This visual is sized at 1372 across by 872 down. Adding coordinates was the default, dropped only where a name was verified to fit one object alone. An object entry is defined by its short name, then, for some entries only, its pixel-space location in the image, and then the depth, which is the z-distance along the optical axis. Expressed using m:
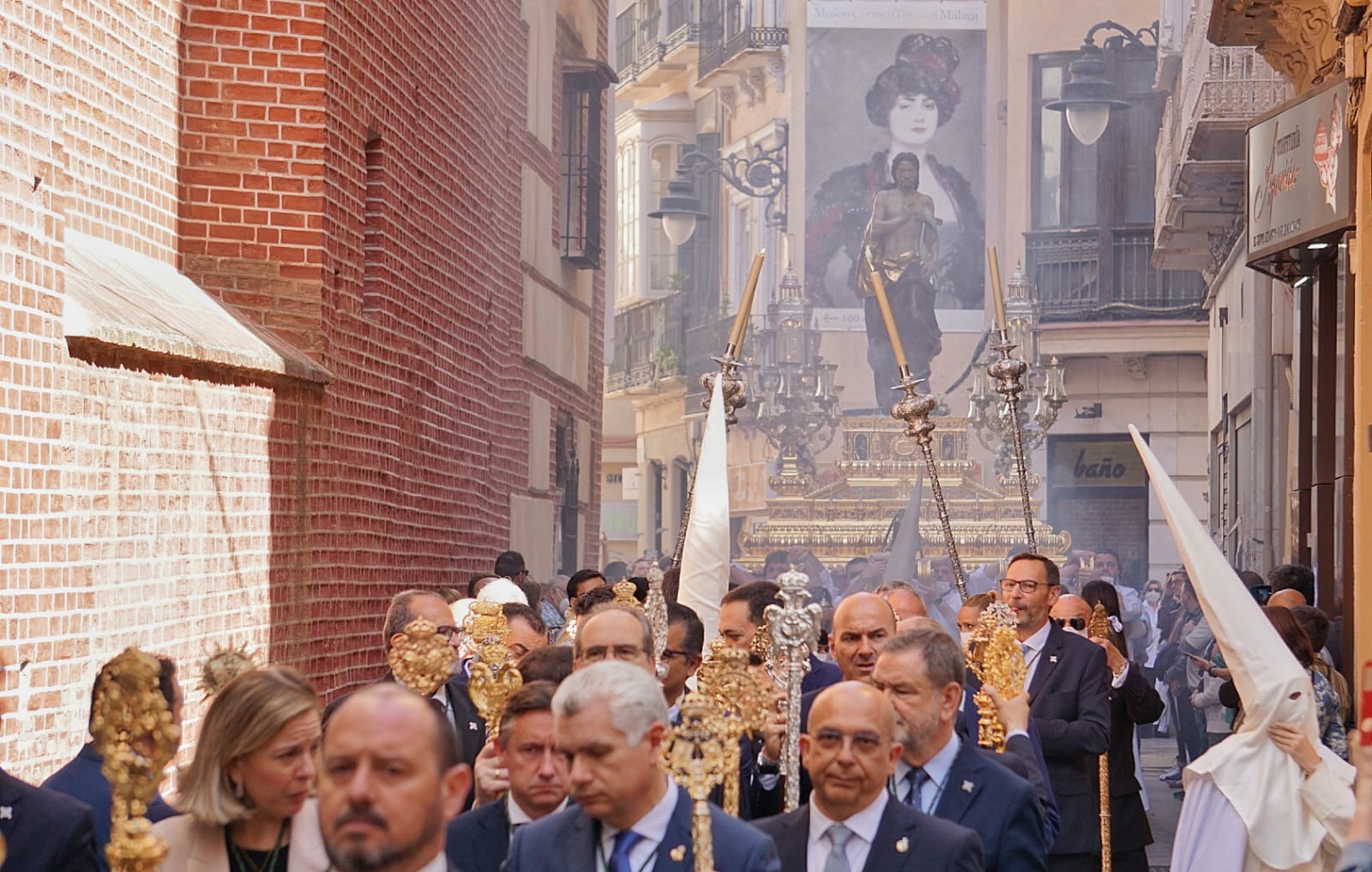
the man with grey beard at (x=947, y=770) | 6.33
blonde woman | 4.88
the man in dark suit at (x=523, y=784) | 5.85
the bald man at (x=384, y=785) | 4.14
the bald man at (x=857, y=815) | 5.43
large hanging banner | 44.91
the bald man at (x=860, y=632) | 7.73
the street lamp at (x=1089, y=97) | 27.09
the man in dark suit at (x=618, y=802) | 4.92
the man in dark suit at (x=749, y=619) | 8.38
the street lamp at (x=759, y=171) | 44.53
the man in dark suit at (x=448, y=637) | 7.95
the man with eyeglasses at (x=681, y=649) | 7.88
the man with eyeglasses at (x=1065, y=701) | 9.05
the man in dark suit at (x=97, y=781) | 5.82
